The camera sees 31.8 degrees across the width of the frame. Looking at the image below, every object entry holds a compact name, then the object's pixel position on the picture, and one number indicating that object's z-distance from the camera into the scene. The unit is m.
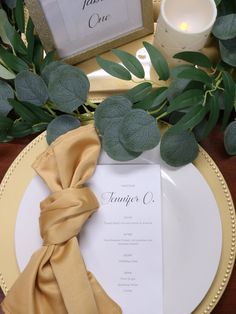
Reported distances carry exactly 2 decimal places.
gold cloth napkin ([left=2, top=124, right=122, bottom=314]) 0.43
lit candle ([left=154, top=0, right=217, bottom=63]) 0.44
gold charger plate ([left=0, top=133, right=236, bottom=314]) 0.44
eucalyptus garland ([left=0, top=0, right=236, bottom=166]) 0.43
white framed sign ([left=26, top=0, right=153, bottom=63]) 0.42
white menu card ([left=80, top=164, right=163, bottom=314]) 0.45
